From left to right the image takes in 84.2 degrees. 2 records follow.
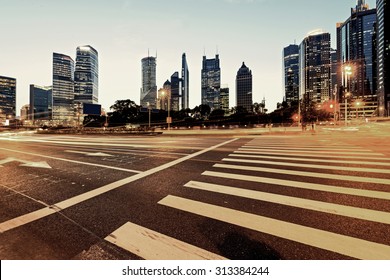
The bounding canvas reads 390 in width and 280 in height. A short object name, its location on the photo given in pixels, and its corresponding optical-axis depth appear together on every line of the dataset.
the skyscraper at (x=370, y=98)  166.40
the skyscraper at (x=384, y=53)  138.00
